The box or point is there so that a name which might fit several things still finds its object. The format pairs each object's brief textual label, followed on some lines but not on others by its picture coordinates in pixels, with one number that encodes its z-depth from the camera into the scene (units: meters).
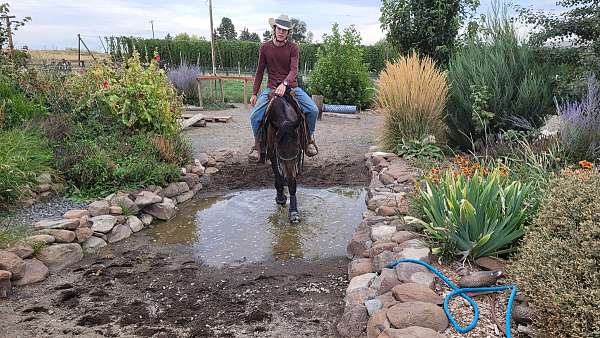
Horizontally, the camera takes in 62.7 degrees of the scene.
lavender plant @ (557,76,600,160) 5.17
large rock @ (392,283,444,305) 3.07
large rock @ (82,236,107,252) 5.16
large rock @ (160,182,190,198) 6.65
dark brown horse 5.49
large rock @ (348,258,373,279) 4.16
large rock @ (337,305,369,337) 3.26
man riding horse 6.08
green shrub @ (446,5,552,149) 6.71
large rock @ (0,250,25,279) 4.17
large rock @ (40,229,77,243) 4.93
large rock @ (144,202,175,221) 6.16
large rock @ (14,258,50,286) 4.31
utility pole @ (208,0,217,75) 17.56
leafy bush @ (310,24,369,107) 14.34
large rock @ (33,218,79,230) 5.03
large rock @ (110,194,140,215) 5.83
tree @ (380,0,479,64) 9.86
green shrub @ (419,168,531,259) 3.49
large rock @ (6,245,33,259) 4.48
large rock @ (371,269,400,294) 3.47
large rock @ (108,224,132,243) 5.45
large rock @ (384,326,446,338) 2.63
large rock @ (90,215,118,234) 5.36
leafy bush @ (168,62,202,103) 15.22
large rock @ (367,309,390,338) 2.95
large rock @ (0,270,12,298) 4.05
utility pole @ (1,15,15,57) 9.39
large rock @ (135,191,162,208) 6.03
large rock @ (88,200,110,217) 5.60
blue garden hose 2.76
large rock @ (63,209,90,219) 5.35
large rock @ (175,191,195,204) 6.84
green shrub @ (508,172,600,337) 2.26
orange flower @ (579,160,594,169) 3.90
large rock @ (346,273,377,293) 3.81
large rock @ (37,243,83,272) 4.65
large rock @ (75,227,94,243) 5.12
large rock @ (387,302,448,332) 2.81
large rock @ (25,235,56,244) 4.68
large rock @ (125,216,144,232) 5.73
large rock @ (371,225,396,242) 4.36
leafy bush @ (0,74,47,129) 6.73
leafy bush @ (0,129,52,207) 5.35
